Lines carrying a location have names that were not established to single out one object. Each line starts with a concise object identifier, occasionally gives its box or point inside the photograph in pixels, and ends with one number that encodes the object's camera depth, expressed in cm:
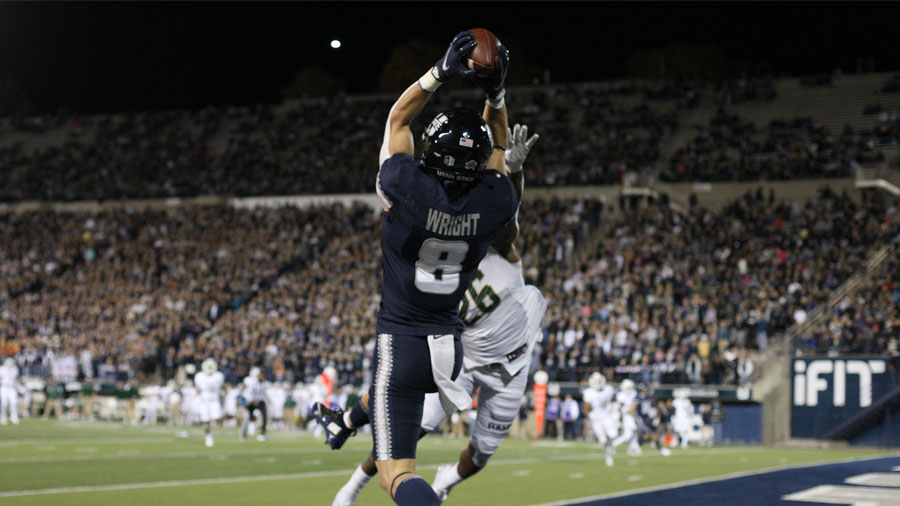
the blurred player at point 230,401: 2848
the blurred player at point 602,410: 1802
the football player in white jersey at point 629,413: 1973
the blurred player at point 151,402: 3044
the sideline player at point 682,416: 2430
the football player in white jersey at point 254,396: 2278
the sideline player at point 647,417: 2256
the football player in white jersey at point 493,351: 748
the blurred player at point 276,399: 2944
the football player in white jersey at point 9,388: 2717
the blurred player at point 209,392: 2036
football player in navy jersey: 501
